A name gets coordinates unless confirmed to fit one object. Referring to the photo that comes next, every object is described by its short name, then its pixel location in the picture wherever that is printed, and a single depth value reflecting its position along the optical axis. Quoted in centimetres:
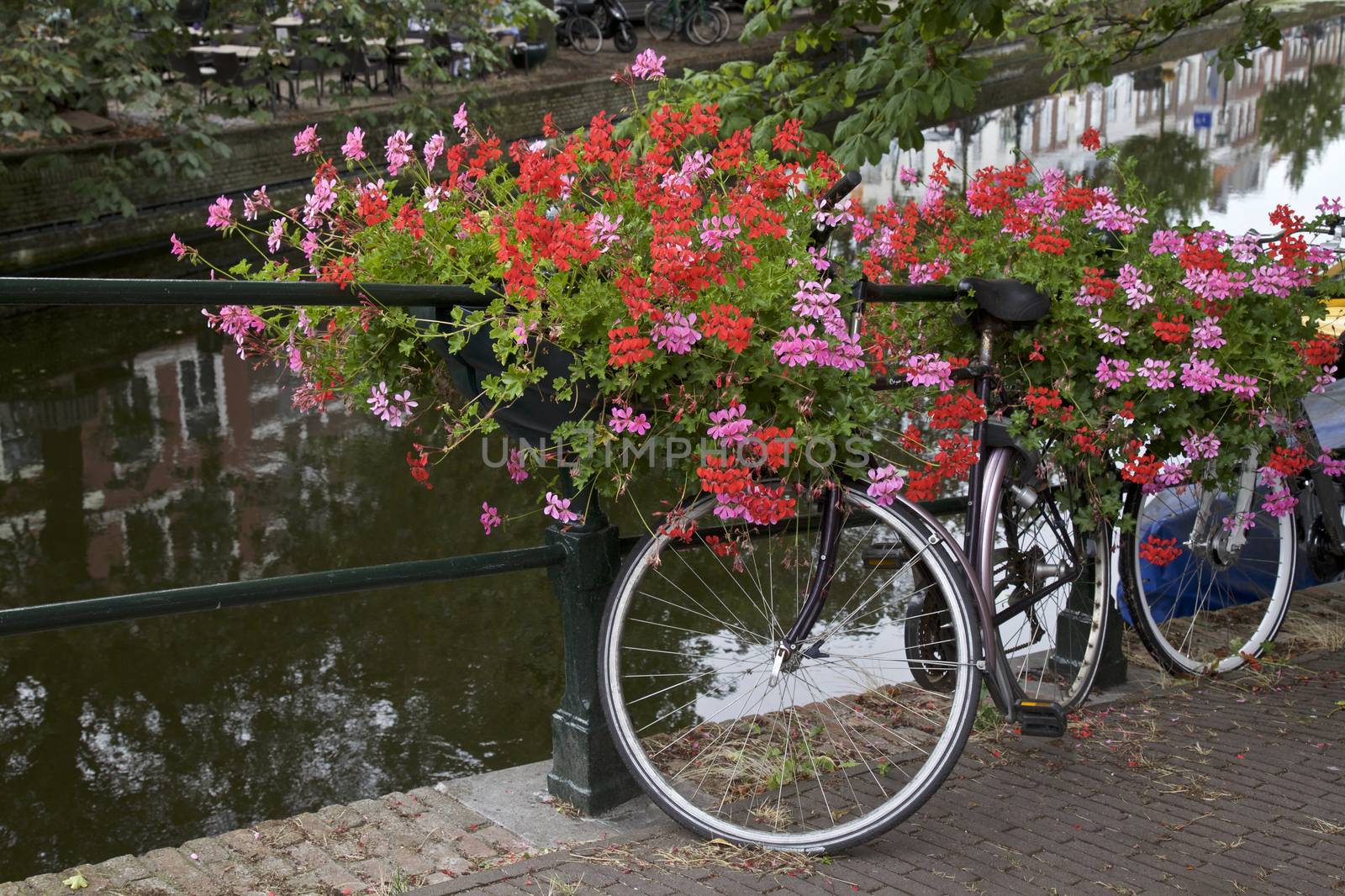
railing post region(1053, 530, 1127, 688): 345
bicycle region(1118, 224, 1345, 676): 356
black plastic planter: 251
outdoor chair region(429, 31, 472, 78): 1905
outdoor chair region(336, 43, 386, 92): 1812
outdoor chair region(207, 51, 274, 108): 1669
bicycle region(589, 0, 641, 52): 2712
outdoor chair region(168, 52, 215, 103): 1656
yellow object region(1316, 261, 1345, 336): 707
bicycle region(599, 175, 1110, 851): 264
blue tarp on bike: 385
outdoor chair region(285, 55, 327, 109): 1791
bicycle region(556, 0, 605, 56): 2664
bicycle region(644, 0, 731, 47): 2905
